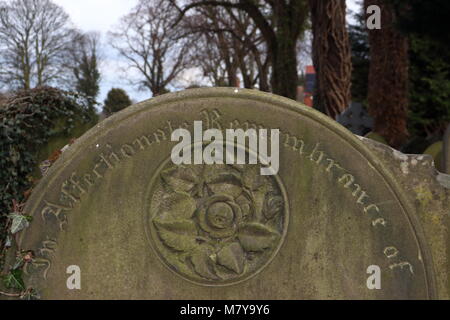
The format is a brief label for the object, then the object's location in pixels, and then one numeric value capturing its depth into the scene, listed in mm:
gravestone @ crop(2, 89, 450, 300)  2502
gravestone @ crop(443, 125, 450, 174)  2895
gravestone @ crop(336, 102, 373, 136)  11016
